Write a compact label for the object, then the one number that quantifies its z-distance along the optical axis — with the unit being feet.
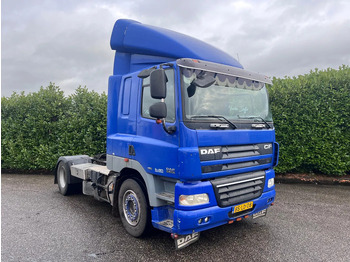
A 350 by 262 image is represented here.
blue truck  10.78
